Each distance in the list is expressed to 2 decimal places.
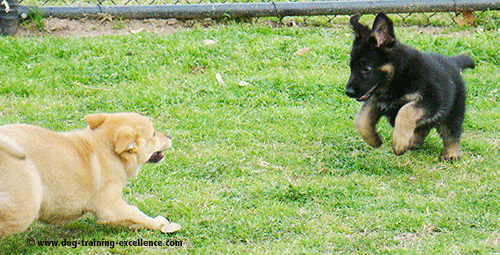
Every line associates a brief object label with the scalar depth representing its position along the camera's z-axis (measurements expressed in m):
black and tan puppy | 9.28
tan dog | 6.50
